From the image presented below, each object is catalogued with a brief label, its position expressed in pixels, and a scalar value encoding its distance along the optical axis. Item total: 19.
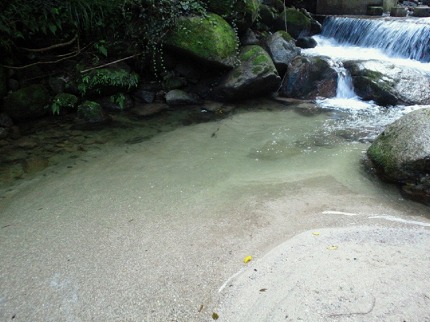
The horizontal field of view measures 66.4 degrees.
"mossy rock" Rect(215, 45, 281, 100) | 7.06
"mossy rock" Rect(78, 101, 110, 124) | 6.34
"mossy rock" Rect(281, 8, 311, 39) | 9.83
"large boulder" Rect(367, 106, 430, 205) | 3.80
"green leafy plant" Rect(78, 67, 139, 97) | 6.62
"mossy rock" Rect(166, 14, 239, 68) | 6.89
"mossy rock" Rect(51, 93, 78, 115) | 6.29
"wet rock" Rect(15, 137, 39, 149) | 5.33
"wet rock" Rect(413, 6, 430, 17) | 10.96
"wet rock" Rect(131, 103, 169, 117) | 6.78
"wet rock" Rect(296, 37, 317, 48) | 9.73
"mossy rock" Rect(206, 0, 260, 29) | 7.52
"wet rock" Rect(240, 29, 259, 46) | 8.03
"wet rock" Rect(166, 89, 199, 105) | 7.23
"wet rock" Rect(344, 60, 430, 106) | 6.79
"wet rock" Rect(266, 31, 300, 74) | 7.87
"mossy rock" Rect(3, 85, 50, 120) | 6.04
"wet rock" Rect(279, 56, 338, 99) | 7.50
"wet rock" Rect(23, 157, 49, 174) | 4.63
